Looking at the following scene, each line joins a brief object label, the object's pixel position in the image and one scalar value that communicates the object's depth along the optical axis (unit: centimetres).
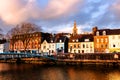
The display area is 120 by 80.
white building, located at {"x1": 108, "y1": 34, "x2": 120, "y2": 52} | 8102
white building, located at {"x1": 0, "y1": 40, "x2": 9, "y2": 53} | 12052
